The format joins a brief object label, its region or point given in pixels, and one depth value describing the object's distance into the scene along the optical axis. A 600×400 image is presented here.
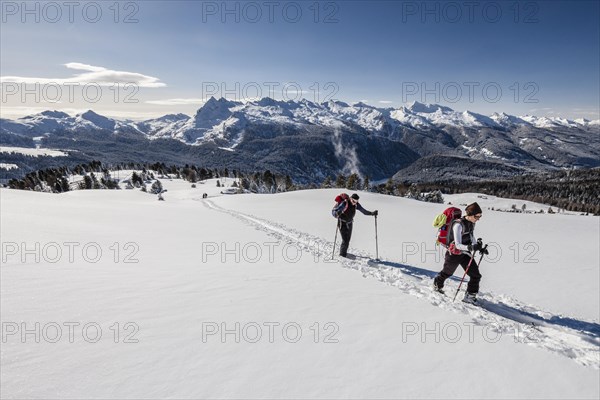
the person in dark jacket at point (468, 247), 9.26
